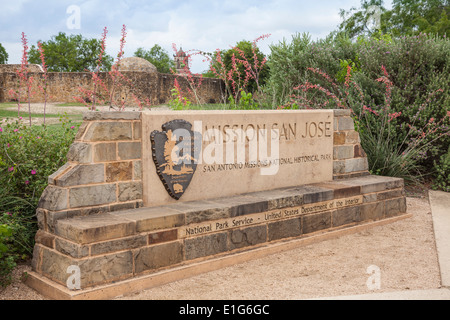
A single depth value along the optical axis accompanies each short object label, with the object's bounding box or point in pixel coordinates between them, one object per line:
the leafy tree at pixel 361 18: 36.31
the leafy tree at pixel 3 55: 44.35
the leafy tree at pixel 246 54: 27.89
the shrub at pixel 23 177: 4.32
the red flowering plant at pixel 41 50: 5.25
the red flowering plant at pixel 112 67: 5.32
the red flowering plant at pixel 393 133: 7.86
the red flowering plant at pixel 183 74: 7.07
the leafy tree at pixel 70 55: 44.19
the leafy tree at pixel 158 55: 66.67
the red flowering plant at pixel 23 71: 5.09
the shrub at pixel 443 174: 8.32
